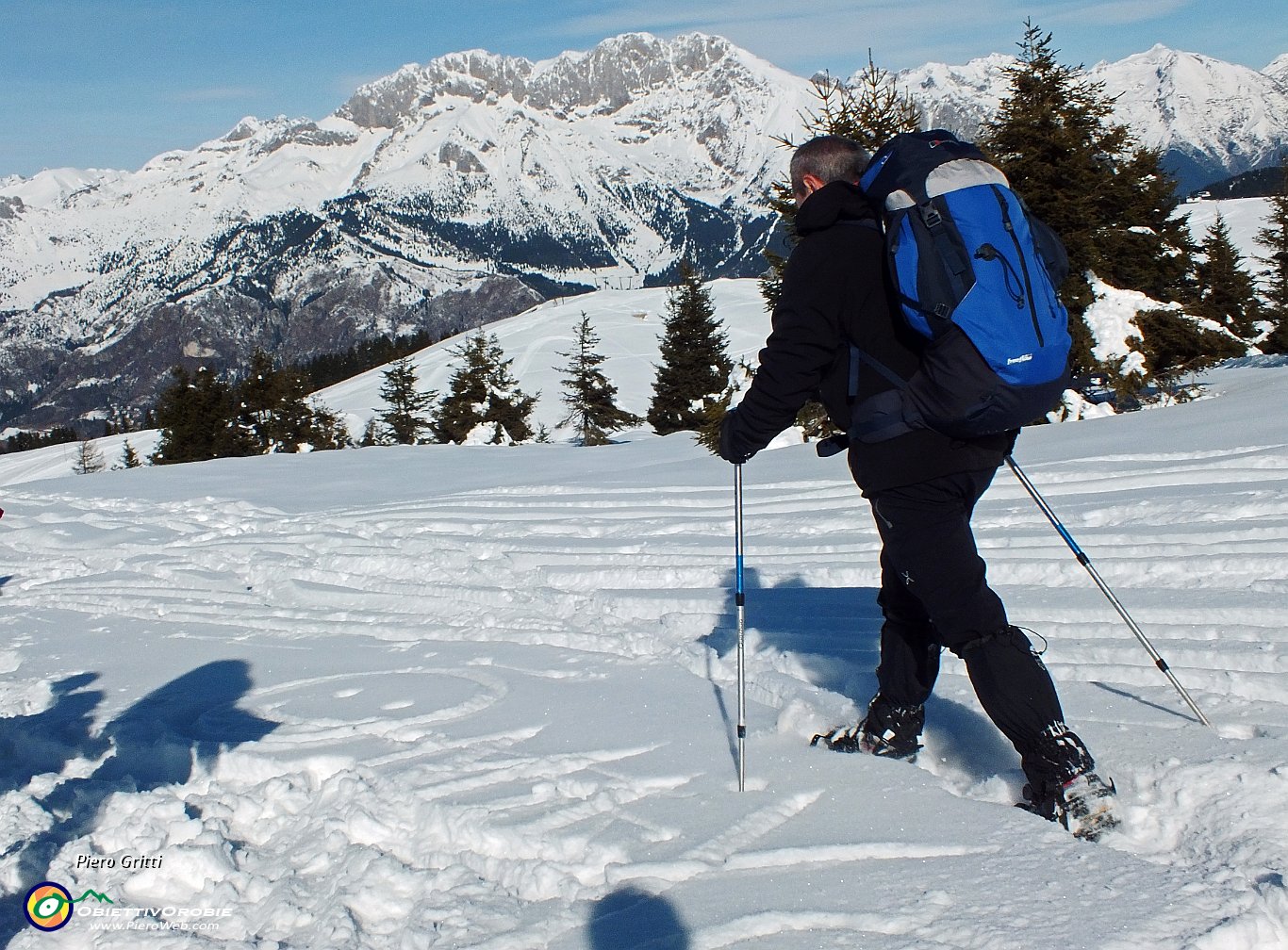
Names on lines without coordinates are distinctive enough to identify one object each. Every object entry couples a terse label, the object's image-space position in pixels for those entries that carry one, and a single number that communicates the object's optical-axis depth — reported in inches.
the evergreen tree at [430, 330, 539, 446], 1477.6
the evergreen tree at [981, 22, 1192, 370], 596.1
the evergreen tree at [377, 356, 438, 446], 1788.9
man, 117.0
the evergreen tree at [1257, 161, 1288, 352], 1091.3
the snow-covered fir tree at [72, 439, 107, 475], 2531.3
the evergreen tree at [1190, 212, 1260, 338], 1131.9
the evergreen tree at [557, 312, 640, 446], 1446.9
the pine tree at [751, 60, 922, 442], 566.9
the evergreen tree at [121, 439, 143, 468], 2082.9
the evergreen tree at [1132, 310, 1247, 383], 556.1
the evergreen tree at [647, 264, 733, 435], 1446.9
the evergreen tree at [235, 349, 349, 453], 1681.8
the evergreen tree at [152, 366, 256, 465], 1721.2
